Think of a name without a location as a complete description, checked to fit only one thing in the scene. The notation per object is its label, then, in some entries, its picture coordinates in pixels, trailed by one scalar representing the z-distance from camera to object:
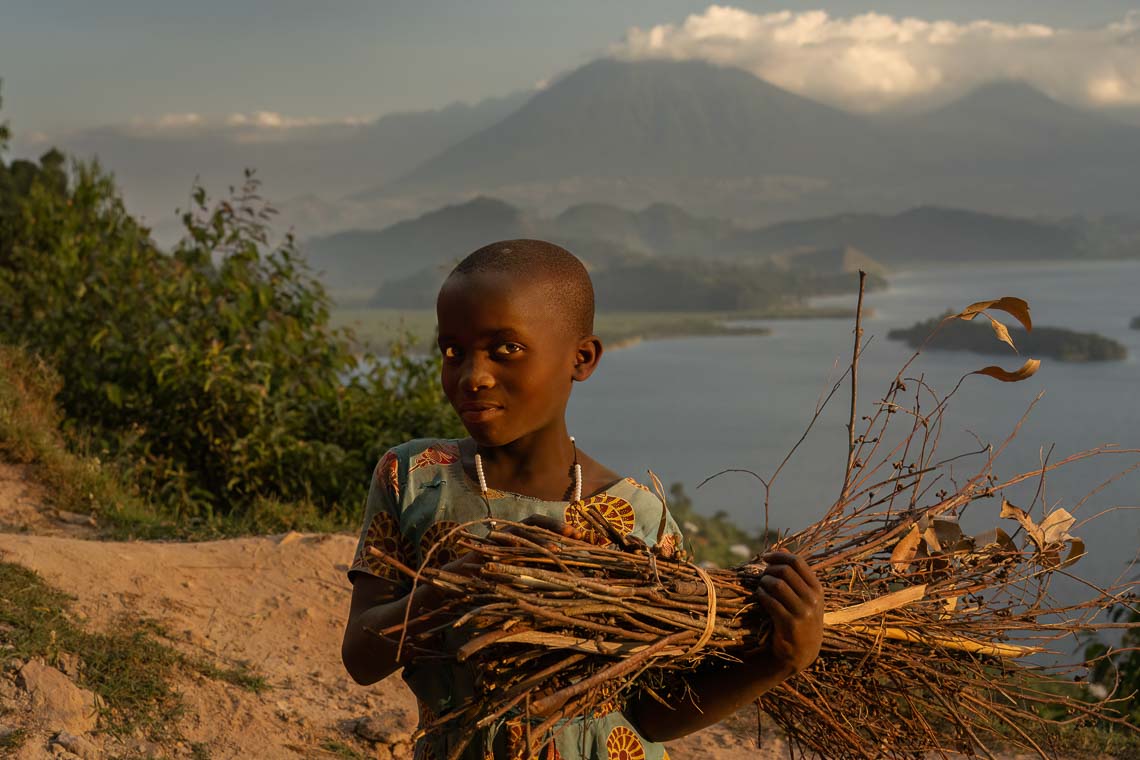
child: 1.61
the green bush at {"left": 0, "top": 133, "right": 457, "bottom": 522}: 6.43
